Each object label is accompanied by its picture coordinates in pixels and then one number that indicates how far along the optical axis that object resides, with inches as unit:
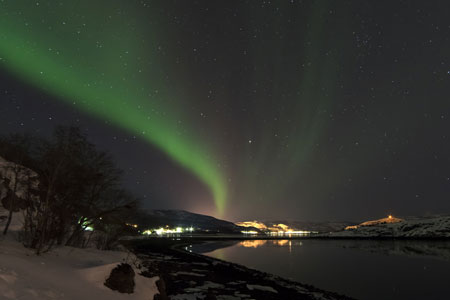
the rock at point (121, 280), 445.7
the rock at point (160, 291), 529.6
